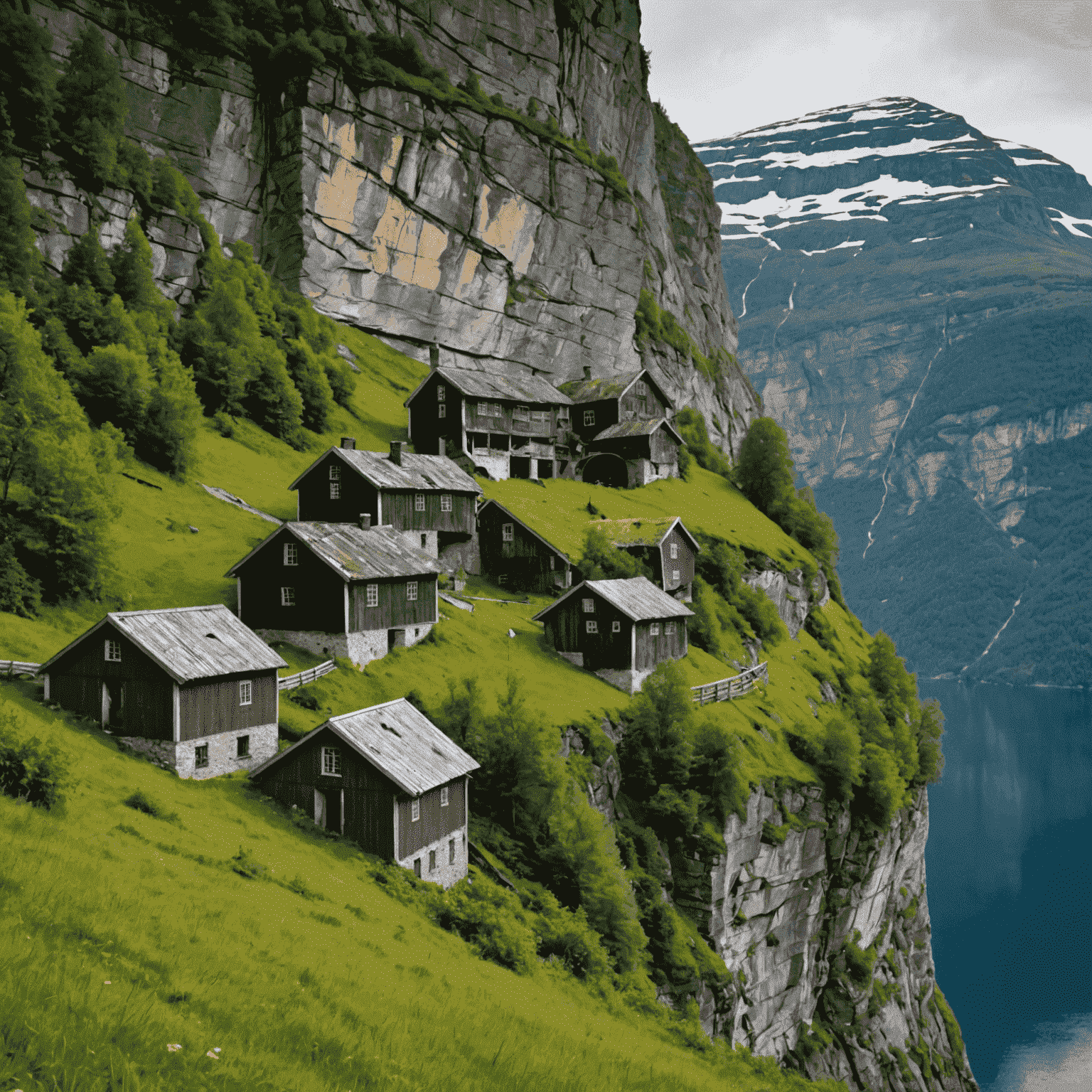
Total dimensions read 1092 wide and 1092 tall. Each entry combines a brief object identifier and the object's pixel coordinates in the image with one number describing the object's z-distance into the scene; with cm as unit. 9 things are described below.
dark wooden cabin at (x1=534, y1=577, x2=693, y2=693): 6300
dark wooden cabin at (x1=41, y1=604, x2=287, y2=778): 3819
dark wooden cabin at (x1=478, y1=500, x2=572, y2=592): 7394
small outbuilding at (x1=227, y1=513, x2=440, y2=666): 5122
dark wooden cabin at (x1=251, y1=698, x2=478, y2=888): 3775
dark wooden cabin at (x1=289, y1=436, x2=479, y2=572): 6631
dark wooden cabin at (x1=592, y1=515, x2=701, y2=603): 7700
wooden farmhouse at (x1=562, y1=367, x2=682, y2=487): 10438
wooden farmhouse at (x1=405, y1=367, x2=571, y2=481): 9281
